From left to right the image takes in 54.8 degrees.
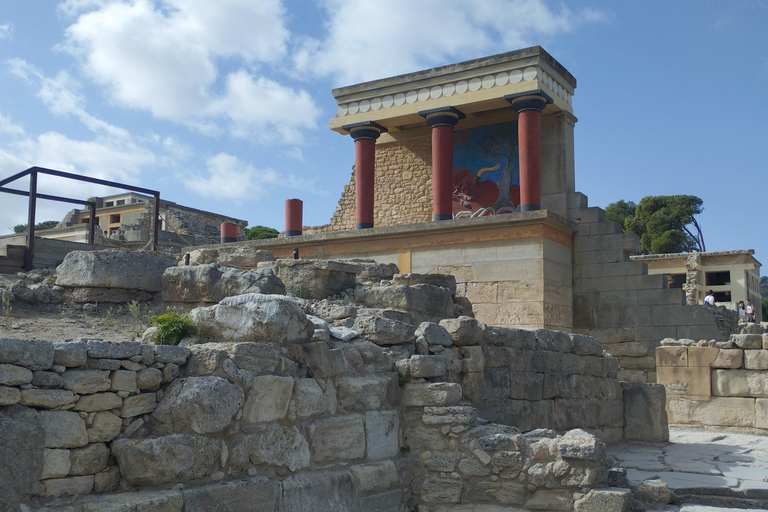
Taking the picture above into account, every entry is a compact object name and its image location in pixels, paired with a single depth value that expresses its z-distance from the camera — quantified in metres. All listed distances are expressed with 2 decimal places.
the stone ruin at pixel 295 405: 3.91
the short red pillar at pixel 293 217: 17.17
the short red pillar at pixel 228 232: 17.44
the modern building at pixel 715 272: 30.56
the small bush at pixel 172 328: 4.96
